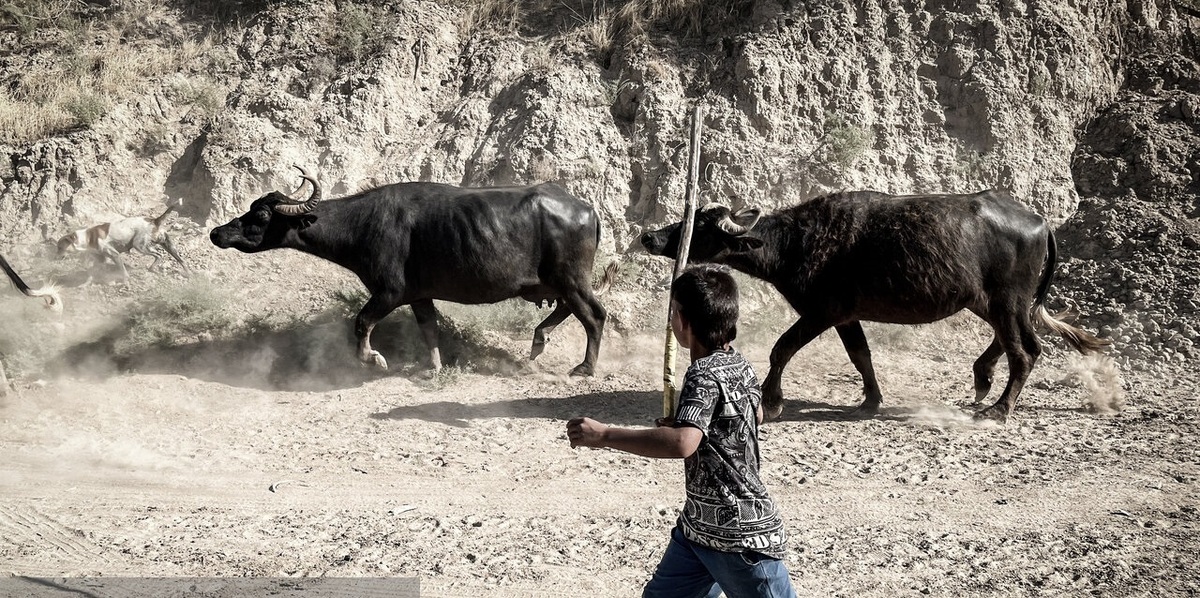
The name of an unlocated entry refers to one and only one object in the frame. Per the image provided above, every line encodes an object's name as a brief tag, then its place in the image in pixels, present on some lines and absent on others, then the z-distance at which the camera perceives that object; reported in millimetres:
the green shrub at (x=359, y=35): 14367
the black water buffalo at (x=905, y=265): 8531
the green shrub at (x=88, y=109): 13461
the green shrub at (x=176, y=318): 10734
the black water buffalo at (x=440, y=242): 9867
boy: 3404
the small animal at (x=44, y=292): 9828
